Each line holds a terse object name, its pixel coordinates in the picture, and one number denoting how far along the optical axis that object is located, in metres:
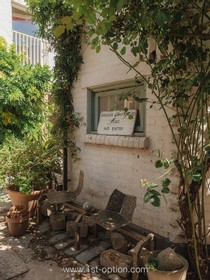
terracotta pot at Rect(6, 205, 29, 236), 3.26
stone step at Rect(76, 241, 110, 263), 2.74
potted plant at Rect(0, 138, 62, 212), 3.80
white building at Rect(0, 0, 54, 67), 6.74
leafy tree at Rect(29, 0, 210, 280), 1.91
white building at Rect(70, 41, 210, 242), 2.88
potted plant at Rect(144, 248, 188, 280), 2.05
